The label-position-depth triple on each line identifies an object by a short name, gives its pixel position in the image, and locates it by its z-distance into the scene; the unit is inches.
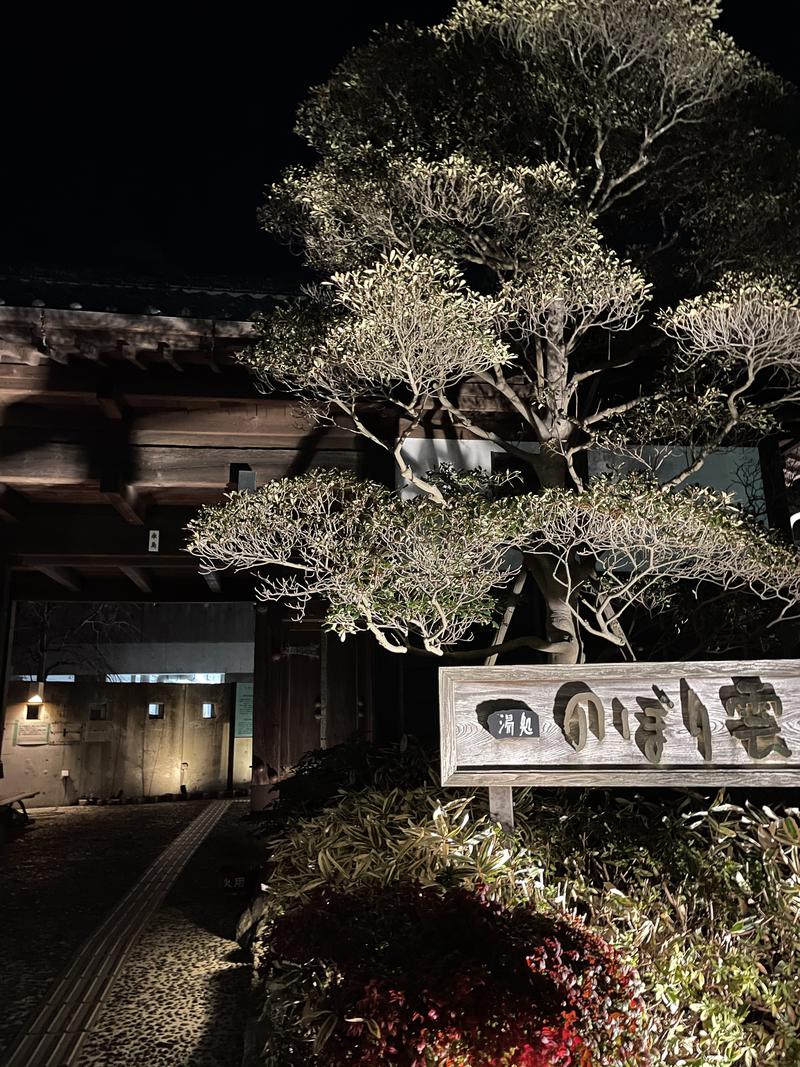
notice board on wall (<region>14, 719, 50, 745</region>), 437.7
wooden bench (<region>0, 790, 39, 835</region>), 319.6
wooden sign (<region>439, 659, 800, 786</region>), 128.9
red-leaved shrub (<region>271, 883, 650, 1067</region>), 79.9
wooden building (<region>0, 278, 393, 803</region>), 219.6
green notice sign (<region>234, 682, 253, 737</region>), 487.2
